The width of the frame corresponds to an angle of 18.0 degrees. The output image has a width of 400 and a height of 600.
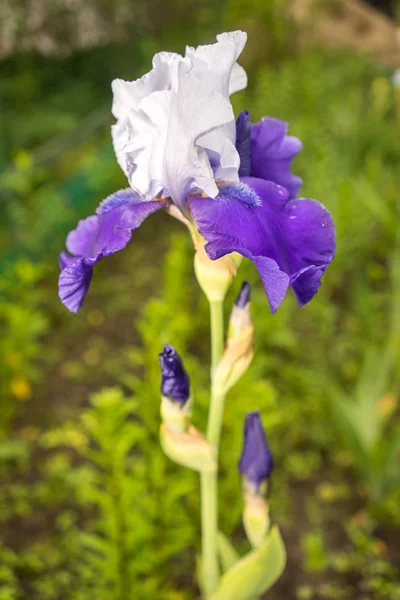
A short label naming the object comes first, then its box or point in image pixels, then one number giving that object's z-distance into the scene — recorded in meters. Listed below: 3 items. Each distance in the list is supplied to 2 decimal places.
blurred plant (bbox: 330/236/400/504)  0.86
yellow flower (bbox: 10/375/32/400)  1.11
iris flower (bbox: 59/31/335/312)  0.53
